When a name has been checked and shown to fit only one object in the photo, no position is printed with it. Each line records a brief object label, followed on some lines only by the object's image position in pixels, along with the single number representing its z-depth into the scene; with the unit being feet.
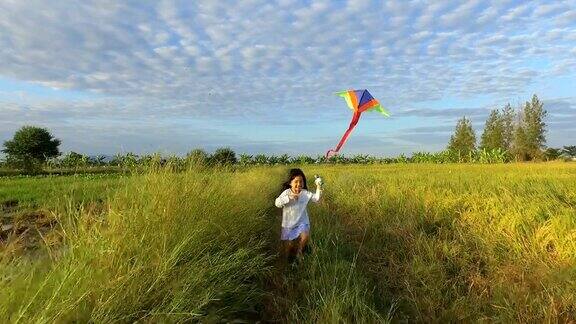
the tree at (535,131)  208.23
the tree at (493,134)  219.61
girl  21.68
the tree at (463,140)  223.92
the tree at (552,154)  209.56
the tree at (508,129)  220.39
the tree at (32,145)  158.51
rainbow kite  30.63
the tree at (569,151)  228.67
